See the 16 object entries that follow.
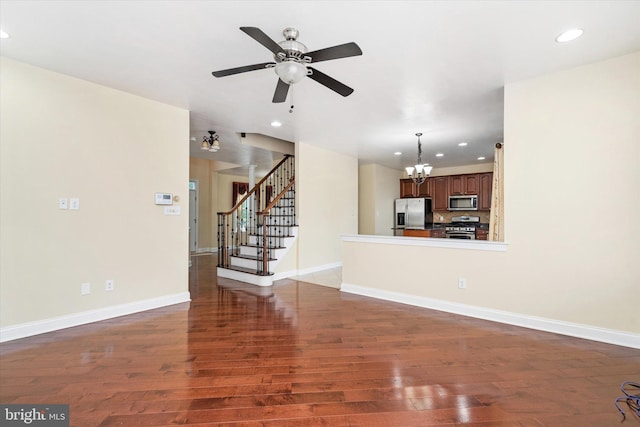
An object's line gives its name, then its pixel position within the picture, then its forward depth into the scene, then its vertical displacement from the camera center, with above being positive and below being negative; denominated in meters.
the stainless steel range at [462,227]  7.29 -0.27
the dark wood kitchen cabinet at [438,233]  7.26 -0.40
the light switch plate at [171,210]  3.88 +0.08
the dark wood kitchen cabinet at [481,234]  7.19 -0.42
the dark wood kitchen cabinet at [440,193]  8.10 +0.66
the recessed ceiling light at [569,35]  2.30 +1.45
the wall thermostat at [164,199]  3.79 +0.22
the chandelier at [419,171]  5.28 +0.84
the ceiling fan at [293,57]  1.97 +1.12
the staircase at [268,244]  5.16 -0.54
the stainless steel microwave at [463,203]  7.59 +0.36
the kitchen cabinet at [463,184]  7.68 +0.86
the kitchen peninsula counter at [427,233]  7.03 -0.39
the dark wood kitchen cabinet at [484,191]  7.45 +0.66
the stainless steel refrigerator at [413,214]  8.10 +0.07
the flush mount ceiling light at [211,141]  5.13 +1.33
